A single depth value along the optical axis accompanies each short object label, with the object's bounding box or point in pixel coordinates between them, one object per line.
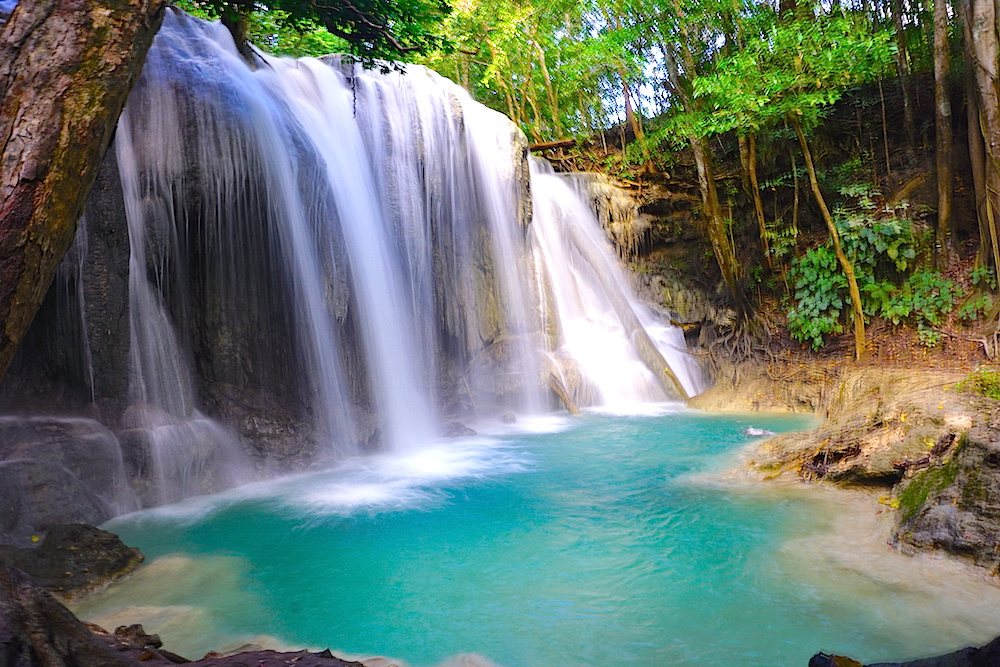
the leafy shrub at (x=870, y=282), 10.02
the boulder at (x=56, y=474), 4.86
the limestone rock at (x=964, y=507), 3.70
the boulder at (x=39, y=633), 1.97
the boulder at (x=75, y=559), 3.92
